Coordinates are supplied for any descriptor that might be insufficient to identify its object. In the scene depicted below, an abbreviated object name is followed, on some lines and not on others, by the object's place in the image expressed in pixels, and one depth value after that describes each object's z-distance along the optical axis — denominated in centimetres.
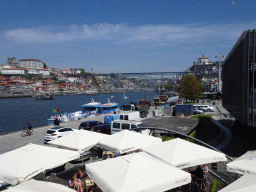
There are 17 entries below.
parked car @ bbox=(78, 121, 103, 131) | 1658
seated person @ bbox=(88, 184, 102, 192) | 666
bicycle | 1692
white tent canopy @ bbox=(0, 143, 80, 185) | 578
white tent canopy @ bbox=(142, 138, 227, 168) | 639
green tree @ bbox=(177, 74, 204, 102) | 4300
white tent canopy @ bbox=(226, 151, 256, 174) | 541
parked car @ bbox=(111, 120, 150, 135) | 1369
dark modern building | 977
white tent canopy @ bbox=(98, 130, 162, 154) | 821
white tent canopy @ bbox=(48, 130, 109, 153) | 855
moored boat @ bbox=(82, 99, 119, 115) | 3066
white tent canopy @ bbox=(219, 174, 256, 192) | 404
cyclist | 1698
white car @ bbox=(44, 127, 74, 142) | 1400
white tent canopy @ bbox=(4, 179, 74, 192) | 462
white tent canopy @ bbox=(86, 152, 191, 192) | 464
